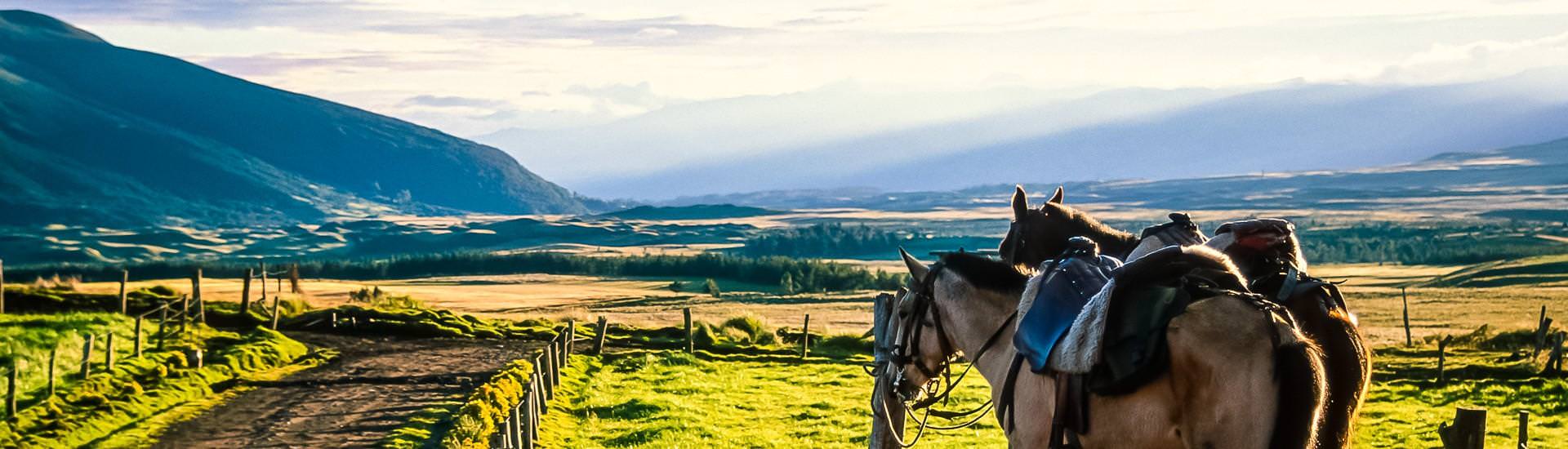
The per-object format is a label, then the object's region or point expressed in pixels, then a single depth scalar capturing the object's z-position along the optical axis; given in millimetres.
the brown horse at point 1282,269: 6941
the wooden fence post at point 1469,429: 8789
